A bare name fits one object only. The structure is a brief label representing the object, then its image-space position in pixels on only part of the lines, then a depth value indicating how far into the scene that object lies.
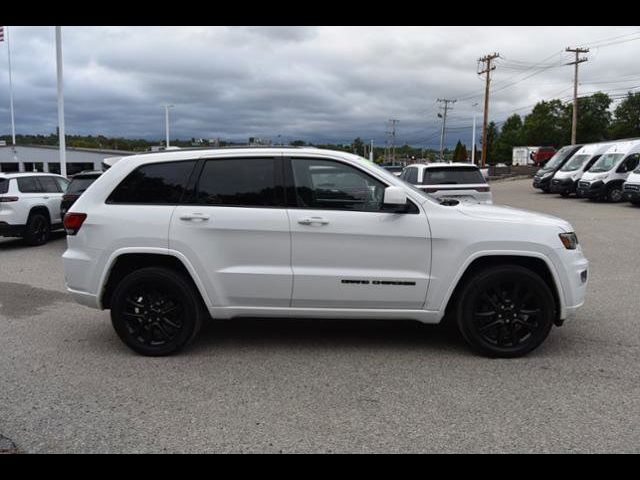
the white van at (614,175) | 21.53
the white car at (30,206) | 11.81
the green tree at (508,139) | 118.73
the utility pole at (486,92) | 53.62
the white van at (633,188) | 18.91
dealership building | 51.33
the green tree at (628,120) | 87.94
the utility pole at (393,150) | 122.12
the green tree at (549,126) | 95.12
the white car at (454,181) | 11.43
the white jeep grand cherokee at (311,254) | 4.68
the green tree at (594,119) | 91.81
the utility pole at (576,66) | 53.32
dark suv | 12.20
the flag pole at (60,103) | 22.23
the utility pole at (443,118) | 83.34
